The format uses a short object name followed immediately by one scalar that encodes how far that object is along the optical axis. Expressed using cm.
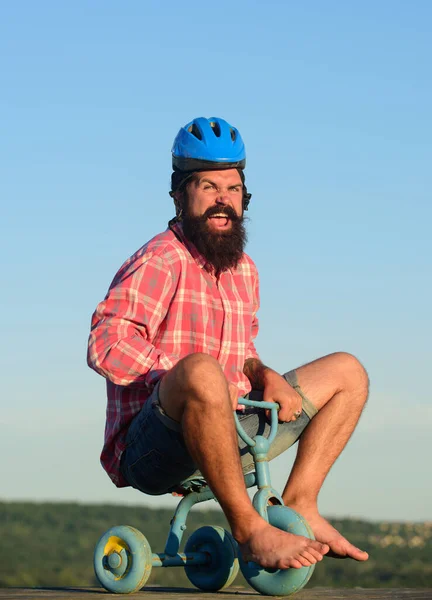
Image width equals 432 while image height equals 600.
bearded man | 913
